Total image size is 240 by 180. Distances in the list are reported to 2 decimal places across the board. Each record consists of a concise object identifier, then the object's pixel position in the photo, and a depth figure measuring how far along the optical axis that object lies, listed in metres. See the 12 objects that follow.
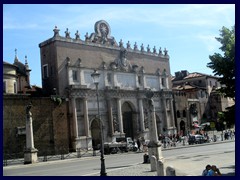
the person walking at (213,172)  11.45
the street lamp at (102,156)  16.67
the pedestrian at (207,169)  11.72
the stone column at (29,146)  26.11
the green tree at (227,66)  16.47
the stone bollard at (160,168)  14.23
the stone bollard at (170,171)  11.47
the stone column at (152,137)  18.88
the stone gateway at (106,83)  40.19
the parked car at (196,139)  41.12
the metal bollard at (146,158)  21.55
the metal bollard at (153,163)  17.19
